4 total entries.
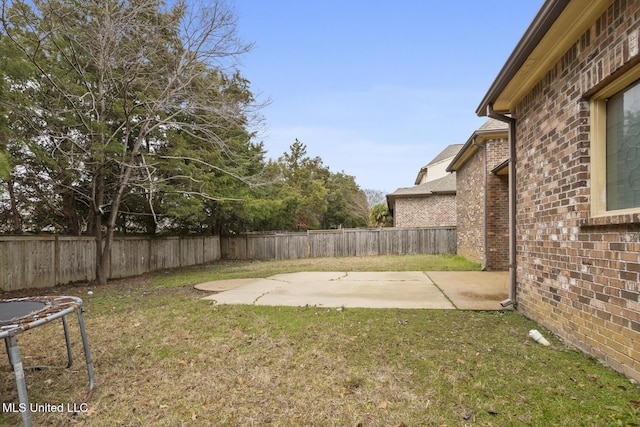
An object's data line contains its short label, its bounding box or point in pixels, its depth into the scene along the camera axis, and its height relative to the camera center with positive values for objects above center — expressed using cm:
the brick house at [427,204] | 1941 +85
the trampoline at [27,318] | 180 -67
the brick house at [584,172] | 256 +43
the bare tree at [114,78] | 730 +356
